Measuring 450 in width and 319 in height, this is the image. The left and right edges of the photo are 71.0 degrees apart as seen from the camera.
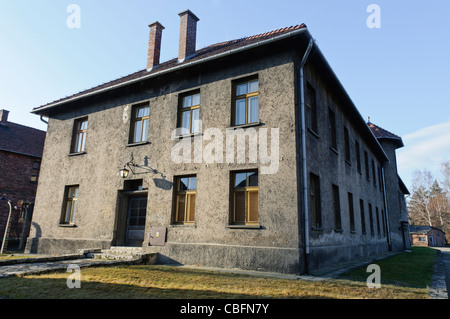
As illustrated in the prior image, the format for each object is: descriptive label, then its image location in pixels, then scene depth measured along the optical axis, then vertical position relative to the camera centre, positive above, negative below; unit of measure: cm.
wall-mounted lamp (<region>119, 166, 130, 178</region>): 1146 +199
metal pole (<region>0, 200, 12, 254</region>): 1473 -57
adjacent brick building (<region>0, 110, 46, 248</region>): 2044 +356
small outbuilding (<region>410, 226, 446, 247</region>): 5066 -16
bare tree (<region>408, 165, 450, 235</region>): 5461 +511
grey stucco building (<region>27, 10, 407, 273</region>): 884 +227
